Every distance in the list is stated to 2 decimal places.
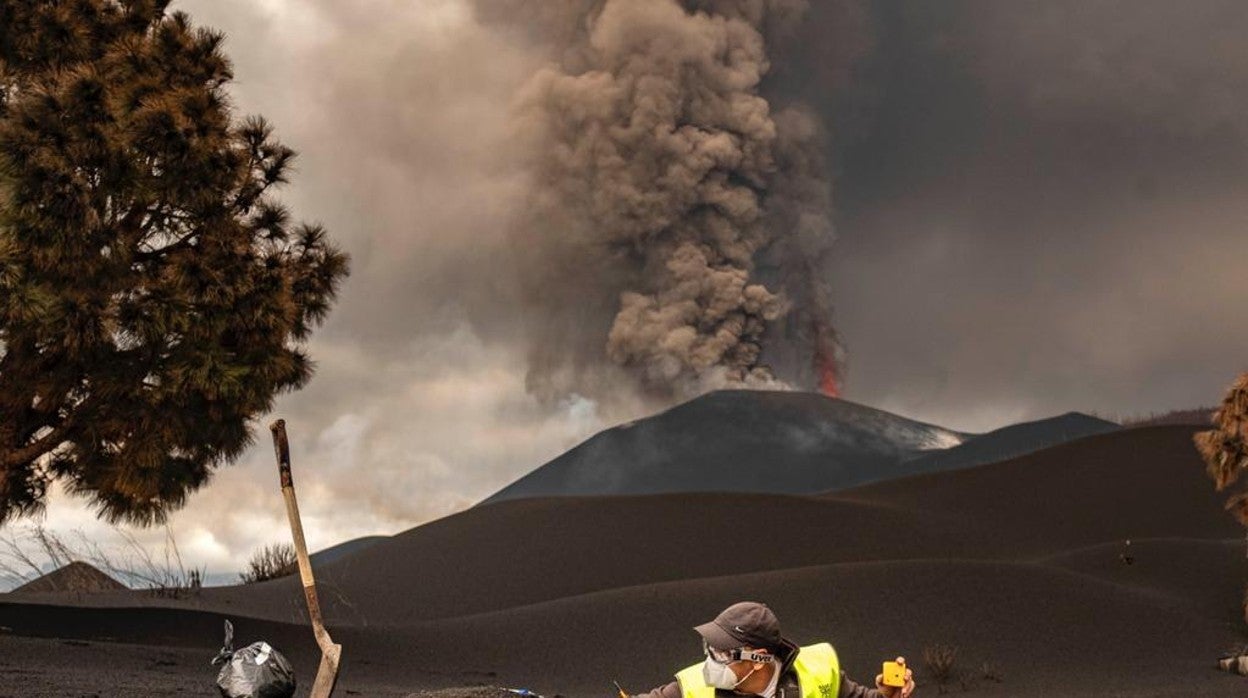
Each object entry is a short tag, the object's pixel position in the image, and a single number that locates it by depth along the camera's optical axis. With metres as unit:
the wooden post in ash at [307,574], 6.61
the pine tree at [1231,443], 17.38
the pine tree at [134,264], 14.05
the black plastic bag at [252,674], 6.18
